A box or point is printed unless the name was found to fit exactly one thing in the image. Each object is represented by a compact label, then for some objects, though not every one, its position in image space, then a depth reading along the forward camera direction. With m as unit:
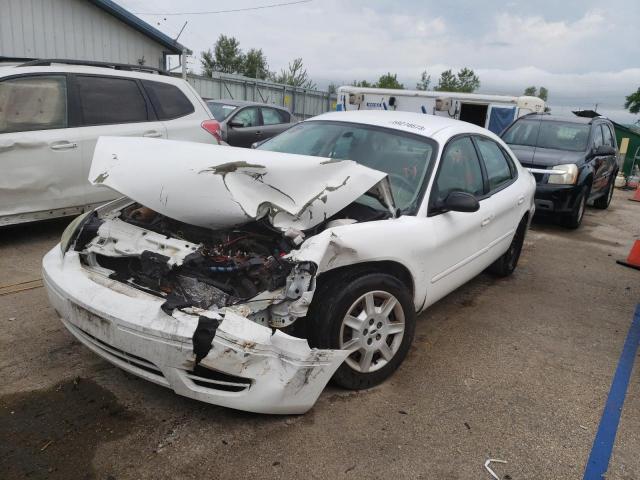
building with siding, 10.90
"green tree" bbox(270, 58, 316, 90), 39.88
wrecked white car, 2.34
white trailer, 12.64
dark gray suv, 7.81
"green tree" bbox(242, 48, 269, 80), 45.03
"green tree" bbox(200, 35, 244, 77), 45.41
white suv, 4.78
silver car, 9.85
